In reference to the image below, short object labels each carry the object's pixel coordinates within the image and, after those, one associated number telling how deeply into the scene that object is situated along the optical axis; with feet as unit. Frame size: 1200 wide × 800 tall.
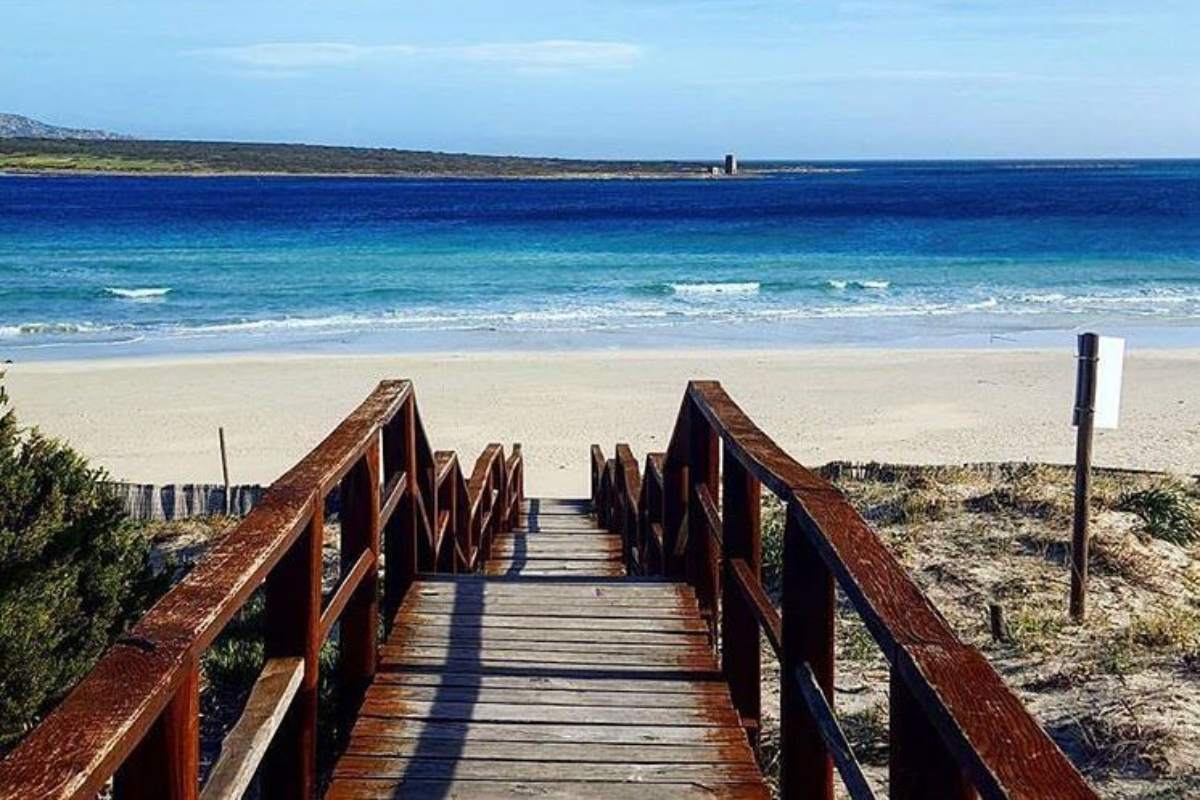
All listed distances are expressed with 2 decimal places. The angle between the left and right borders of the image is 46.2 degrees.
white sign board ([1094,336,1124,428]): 24.56
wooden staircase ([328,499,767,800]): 11.80
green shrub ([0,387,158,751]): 15.49
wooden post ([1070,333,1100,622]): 24.21
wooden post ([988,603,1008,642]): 23.09
